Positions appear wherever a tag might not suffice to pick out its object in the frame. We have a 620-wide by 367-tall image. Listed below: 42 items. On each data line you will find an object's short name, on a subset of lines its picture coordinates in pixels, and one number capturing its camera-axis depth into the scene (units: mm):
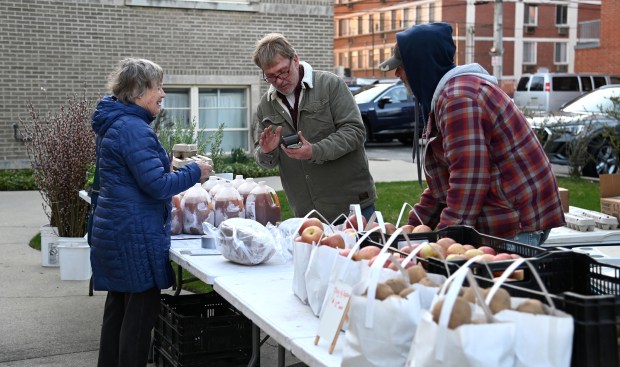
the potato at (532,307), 2080
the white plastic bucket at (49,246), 7934
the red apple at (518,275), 2572
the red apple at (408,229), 3386
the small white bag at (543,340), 2033
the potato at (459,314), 2055
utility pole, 36281
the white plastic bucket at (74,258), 7273
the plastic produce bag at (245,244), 4027
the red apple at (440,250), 2819
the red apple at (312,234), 3281
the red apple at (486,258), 2568
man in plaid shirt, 3338
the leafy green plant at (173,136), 9273
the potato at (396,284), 2371
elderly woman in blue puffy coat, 4027
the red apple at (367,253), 2793
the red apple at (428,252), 2822
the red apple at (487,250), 2918
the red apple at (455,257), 2703
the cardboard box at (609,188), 6204
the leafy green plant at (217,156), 10745
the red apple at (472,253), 2776
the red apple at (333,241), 3156
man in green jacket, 4910
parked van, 27844
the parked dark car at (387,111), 22203
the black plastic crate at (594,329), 2072
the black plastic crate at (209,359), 4520
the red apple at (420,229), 3343
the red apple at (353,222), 3818
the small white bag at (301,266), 3209
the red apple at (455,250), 2881
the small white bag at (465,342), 1995
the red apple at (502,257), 2742
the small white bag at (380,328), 2277
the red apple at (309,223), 3682
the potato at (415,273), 2459
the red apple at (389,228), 3367
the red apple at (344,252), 2887
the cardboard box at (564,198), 6068
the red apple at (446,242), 2978
